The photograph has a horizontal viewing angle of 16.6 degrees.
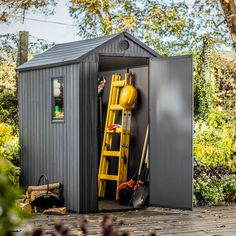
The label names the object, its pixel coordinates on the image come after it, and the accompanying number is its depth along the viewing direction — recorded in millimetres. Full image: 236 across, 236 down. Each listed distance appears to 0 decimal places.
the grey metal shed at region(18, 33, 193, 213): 10353
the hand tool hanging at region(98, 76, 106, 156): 12393
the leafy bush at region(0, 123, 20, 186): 11608
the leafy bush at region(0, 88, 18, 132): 15429
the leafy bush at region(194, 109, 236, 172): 12738
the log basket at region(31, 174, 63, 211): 10417
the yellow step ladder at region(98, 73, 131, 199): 11579
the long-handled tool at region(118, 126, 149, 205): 11052
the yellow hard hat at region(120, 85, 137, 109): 11330
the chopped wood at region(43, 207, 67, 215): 10094
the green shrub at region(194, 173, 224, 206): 11215
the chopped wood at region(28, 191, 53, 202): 10487
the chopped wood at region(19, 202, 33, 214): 10189
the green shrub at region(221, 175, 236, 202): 11646
